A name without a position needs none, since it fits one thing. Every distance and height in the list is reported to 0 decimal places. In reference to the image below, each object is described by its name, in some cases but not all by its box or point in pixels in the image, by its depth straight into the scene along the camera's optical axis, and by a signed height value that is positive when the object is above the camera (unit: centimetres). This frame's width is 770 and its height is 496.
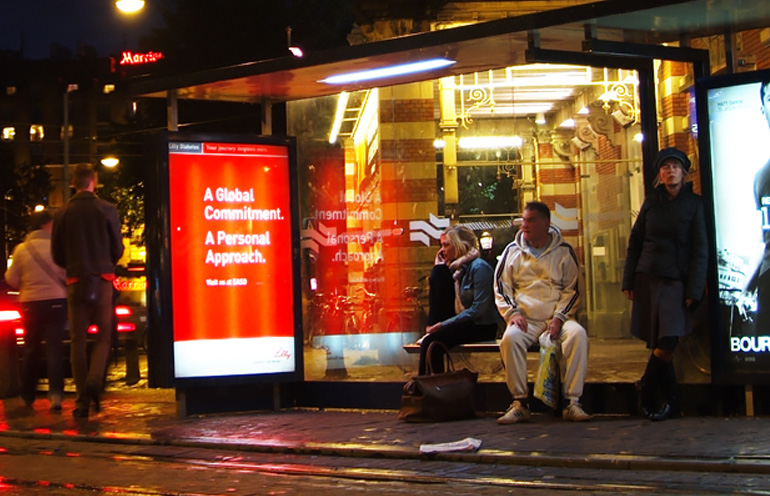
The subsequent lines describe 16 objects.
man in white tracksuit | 836 -25
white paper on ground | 711 -115
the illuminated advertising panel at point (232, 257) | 983 +28
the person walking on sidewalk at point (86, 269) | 977 +22
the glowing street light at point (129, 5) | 1925 +526
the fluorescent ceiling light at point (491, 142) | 1190 +152
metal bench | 903 -61
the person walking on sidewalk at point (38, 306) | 1063 -12
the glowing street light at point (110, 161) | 3422 +426
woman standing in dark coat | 819 -4
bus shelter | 873 +126
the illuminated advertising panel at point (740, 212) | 822 +43
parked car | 1230 -56
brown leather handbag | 855 -97
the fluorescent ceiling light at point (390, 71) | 960 +196
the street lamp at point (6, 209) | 4371 +362
